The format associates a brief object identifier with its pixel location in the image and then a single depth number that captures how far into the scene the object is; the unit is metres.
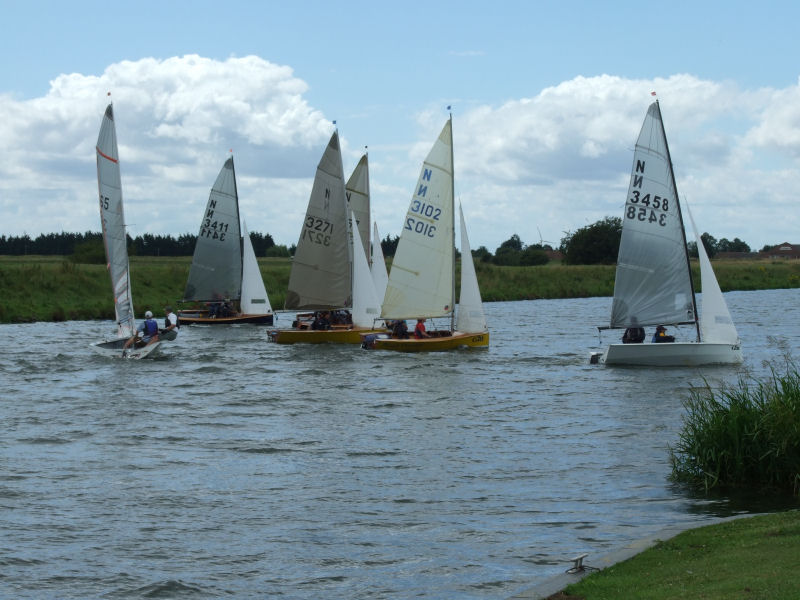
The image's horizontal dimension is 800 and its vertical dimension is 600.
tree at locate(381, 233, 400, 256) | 166.55
